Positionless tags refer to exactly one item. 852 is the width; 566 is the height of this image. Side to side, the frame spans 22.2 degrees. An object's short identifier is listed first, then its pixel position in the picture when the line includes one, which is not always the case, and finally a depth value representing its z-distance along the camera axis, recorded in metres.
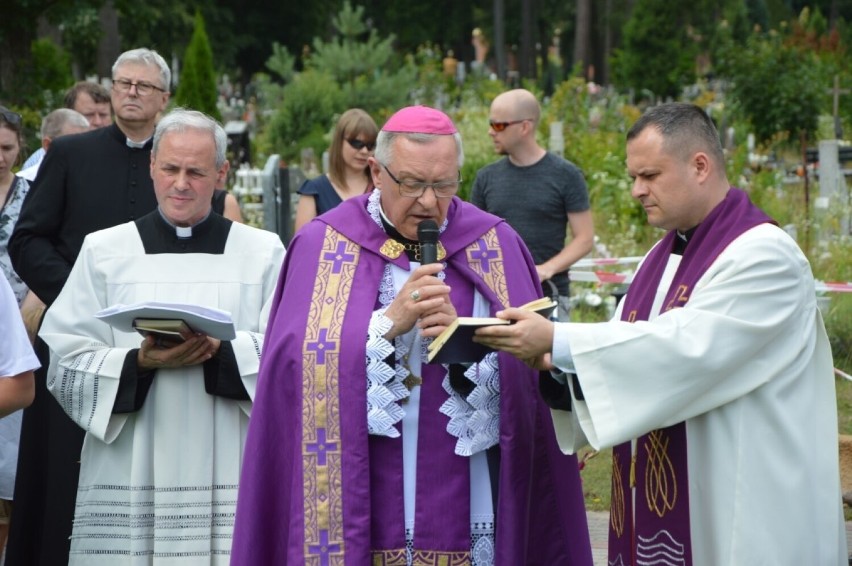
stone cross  34.14
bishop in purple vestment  6.36
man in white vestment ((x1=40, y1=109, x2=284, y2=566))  7.41
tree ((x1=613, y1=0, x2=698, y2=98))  59.61
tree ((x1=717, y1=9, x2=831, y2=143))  34.54
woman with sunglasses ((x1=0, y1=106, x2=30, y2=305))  9.79
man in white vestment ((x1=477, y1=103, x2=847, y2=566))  6.07
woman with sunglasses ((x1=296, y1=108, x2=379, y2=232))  12.52
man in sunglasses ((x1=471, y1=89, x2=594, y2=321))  12.67
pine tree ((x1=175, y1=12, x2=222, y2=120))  31.70
